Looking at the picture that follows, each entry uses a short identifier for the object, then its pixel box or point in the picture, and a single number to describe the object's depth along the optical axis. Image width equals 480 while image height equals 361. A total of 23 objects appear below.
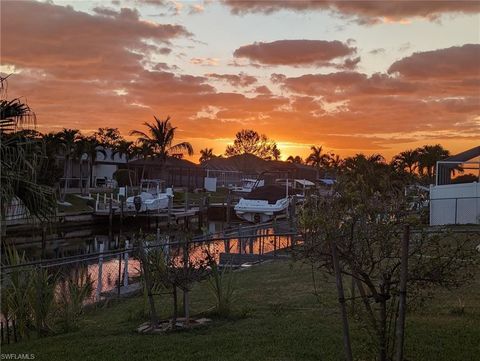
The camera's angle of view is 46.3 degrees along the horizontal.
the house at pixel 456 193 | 27.77
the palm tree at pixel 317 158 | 120.12
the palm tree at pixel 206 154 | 125.00
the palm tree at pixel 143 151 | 71.75
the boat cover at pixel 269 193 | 49.00
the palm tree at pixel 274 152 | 122.50
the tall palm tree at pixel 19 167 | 7.72
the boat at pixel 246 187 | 71.51
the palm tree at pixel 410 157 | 78.44
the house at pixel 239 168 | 94.50
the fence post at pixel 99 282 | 13.76
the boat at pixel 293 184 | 52.76
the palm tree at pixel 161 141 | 72.44
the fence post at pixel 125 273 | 14.02
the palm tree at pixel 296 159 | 137.50
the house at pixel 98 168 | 63.17
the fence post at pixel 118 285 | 13.24
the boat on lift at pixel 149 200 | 47.00
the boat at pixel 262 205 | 48.09
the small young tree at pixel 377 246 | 5.44
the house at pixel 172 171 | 76.00
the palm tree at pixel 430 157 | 76.12
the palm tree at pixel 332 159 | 110.84
